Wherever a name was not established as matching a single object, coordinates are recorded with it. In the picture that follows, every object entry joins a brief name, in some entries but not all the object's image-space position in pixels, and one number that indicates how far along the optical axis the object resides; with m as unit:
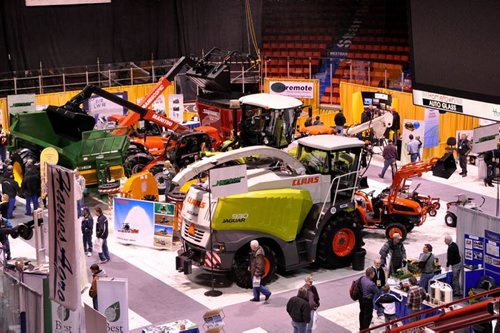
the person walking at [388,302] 14.55
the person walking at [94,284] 14.38
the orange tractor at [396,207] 19.22
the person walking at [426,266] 15.81
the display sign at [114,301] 12.91
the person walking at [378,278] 14.97
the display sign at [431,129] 25.81
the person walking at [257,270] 15.93
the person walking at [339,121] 28.05
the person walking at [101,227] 18.05
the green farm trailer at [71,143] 22.38
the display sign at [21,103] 27.42
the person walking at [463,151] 24.66
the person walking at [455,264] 16.17
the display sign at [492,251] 15.63
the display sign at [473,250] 16.03
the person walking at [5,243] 17.67
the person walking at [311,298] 14.02
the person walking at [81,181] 19.18
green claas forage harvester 16.58
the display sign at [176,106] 30.30
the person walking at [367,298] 14.48
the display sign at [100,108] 28.14
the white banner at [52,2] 34.23
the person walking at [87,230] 18.45
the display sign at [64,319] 11.92
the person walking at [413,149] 25.09
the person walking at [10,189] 21.23
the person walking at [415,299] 14.16
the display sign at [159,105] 30.04
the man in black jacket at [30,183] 21.24
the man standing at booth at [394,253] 16.53
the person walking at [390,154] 23.95
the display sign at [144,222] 19.23
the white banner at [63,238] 10.70
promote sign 31.81
